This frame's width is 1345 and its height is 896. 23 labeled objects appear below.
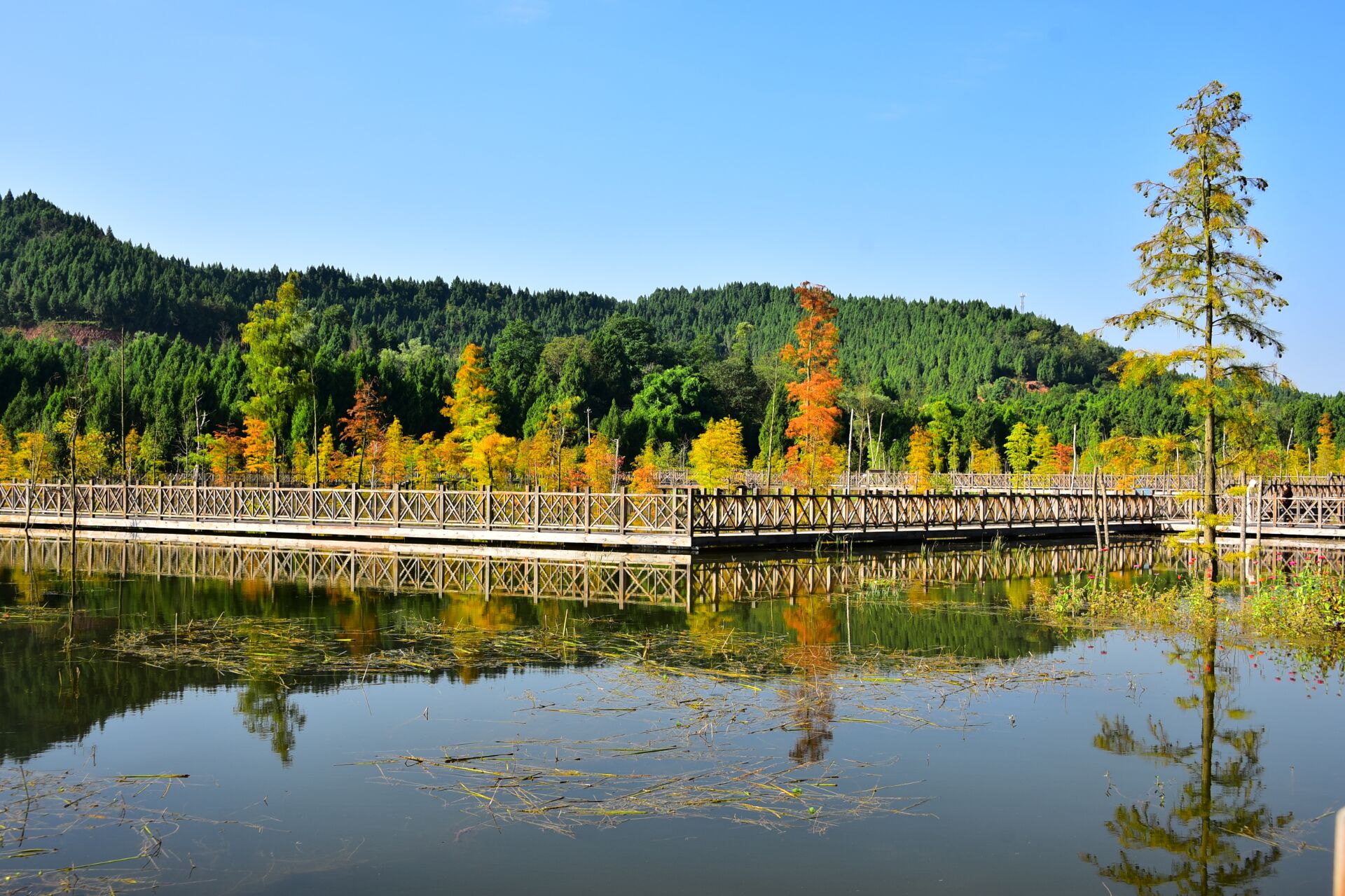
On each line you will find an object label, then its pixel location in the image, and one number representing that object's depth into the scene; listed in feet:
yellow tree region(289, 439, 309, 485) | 176.45
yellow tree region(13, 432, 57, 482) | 162.30
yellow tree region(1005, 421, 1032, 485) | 269.64
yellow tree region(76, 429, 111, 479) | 169.99
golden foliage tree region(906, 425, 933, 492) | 227.44
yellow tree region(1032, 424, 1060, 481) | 263.29
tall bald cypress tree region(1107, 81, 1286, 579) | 60.34
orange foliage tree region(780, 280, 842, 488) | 125.90
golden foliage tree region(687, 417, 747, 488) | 158.61
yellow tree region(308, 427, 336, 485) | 167.12
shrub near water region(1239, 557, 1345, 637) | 49.03
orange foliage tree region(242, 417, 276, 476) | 148.25
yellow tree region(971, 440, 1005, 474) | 273.54
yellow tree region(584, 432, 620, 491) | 171.01
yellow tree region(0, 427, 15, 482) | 170.62
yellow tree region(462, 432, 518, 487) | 139.03
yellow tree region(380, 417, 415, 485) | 173.58
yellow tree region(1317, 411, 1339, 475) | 247.50
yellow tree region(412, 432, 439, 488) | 163.73
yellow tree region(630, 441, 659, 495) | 145.28
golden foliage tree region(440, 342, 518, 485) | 142.75
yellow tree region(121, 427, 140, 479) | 184.24
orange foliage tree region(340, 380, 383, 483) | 159.43
